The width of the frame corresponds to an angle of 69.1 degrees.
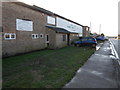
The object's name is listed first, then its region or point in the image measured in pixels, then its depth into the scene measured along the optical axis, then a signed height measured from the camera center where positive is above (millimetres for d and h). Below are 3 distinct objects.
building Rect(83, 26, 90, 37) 33714 +4113
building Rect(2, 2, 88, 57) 7975 +1277
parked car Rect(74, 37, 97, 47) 15628 -125
